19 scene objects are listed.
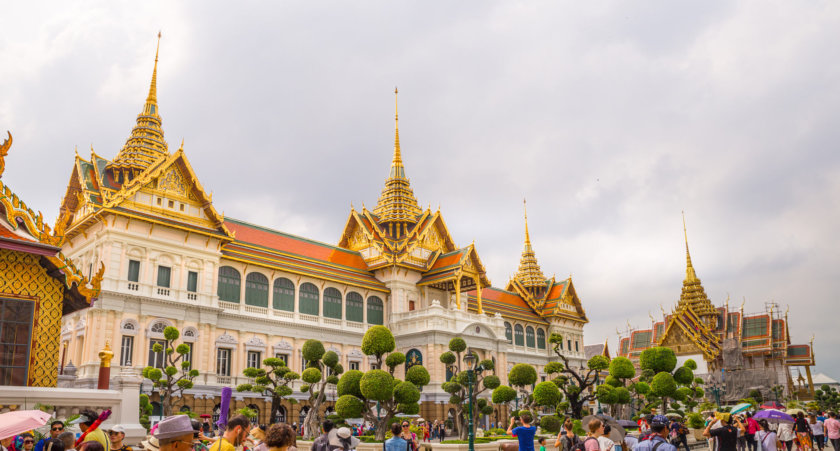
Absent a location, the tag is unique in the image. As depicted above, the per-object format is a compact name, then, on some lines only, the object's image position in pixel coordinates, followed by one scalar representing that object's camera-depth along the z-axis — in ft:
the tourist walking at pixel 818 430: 65.51
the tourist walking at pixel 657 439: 26.09
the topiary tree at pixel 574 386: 87.61
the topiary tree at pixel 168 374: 81.66
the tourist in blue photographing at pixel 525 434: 34.88
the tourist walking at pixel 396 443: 32.24
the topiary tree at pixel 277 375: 85.97
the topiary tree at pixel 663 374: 108.27
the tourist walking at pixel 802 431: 63.16
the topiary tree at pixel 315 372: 81.87
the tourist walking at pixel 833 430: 61.77
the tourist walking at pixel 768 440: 50.70
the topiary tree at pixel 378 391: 75.10
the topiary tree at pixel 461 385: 88.74
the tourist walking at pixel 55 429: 29.80
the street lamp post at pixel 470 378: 59.45
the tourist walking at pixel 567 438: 37.06
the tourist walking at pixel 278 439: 18.52
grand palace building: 99.50
